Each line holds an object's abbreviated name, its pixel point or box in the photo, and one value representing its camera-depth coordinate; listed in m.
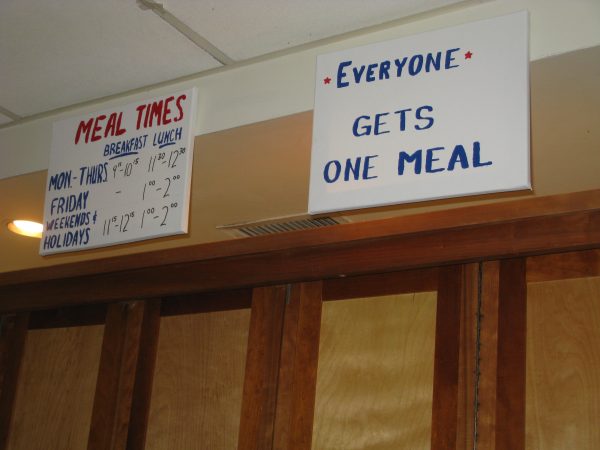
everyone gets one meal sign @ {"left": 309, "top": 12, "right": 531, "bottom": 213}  2.32
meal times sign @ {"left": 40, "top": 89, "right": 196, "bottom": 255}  2.90
